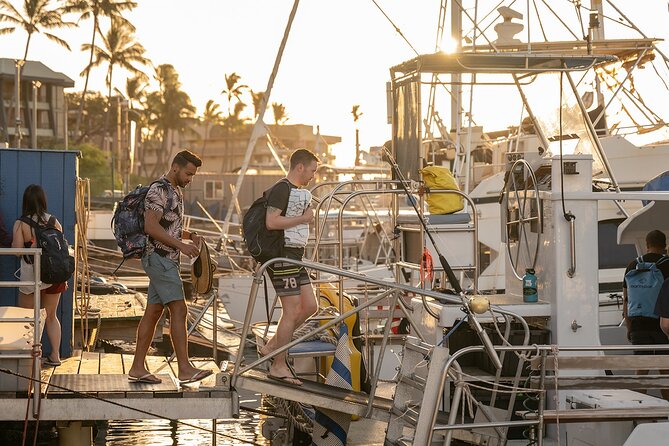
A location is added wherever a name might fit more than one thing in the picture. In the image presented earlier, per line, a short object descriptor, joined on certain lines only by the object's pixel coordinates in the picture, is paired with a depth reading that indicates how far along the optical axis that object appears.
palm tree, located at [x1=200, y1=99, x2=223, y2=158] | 110.56
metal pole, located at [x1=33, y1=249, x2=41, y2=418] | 7.79
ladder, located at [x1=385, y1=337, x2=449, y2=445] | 7.54
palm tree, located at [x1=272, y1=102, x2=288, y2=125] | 115.31
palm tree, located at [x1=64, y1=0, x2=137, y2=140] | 77.56
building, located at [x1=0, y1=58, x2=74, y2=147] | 64.94
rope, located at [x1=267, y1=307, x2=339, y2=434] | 9.59
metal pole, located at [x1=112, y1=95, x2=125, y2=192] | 73.15
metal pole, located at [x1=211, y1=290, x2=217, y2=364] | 9.35
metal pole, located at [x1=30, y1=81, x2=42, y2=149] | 28.65
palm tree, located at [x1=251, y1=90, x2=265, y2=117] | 110.07
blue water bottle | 8.93
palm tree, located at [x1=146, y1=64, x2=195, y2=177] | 100.88
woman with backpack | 8.98
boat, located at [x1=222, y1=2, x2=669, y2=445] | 7.62
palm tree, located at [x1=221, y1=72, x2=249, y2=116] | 109.31
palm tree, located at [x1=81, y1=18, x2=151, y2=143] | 83.00
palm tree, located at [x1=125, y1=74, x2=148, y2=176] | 93.21
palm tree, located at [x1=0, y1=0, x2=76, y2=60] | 71.75
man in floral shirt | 8.03
